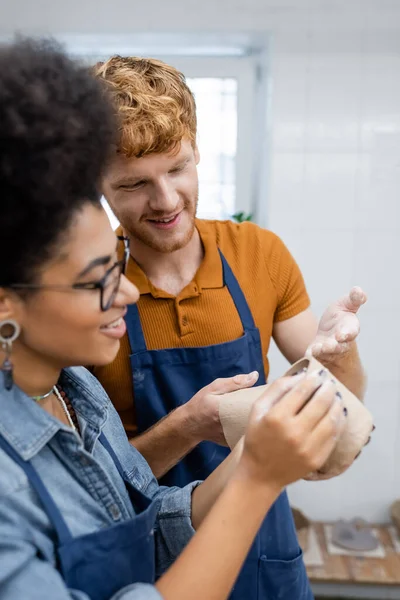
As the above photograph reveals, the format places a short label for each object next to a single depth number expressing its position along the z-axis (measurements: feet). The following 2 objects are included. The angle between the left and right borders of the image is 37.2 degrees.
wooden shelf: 7.55
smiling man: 3.83
